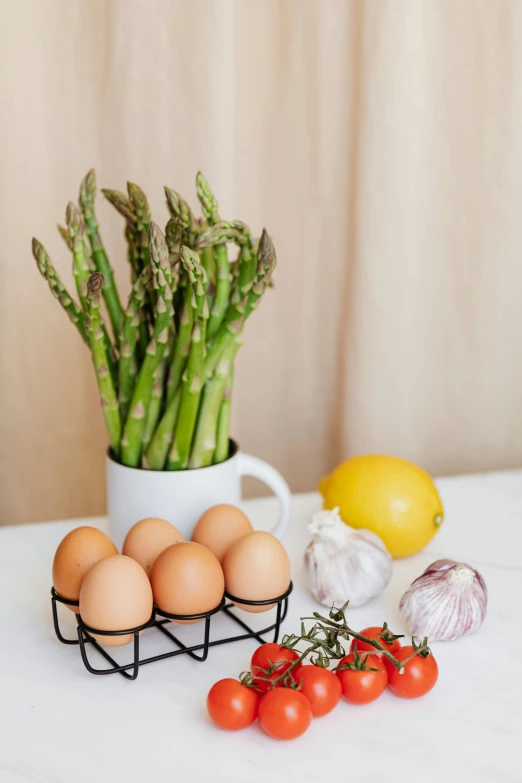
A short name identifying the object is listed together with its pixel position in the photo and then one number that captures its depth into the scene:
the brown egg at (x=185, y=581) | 0.65
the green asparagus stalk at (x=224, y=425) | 0.86
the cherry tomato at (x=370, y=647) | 0.64
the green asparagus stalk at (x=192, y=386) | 0.80
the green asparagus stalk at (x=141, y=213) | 0.90
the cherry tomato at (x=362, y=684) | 0.61
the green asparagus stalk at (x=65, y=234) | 0.88
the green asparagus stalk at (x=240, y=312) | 0.83
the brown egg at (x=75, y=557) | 0.67
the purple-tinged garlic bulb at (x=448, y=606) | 0.72
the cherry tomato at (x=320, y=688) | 0.59
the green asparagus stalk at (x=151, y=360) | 0.79
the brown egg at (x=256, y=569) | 0.68
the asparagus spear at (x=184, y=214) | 0.85
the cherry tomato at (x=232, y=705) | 0.58
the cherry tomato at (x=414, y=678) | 0.62
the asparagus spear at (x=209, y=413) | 0.84
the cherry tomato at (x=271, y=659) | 0.61
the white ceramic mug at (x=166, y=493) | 0.82
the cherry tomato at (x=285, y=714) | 0.57
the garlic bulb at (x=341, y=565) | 0.77
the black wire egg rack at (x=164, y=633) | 0.64
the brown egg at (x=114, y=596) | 0.62
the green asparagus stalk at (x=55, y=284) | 0.84
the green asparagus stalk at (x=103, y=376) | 0.80
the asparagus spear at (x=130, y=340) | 0.82
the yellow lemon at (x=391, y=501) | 0.88
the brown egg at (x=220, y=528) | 0.74
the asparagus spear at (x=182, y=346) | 0.82
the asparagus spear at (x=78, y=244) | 0.85
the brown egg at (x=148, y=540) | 0.70
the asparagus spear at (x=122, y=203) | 0.91
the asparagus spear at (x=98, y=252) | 0.89
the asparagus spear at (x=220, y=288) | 0.86
